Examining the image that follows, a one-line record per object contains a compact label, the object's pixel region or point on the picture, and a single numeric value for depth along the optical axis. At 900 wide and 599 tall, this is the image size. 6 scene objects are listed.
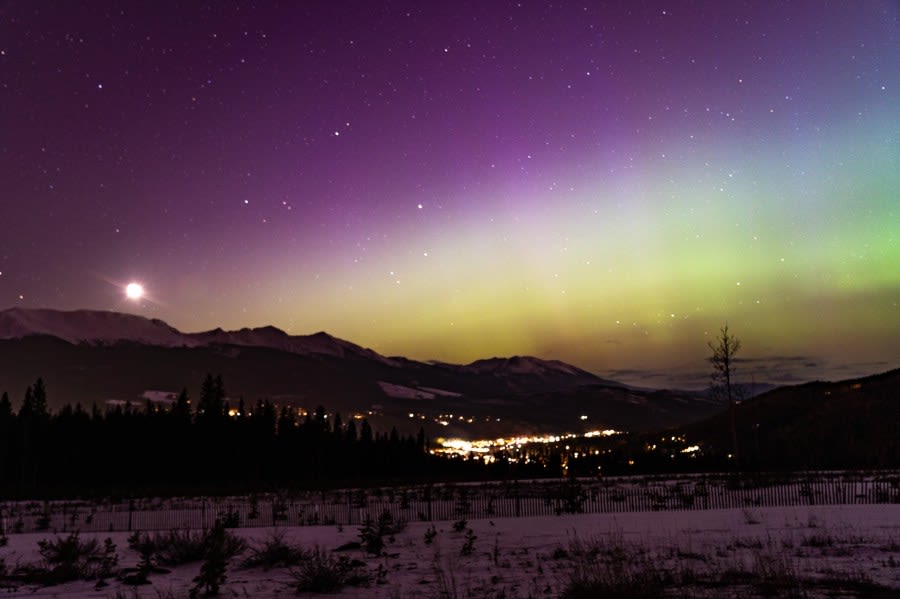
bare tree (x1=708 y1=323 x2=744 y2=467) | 62.69
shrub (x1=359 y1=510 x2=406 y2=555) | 19.36
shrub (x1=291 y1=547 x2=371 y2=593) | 13.98
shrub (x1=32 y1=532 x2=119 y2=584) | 16.98
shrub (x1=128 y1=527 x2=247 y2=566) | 18.70
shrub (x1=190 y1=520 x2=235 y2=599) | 13.65
